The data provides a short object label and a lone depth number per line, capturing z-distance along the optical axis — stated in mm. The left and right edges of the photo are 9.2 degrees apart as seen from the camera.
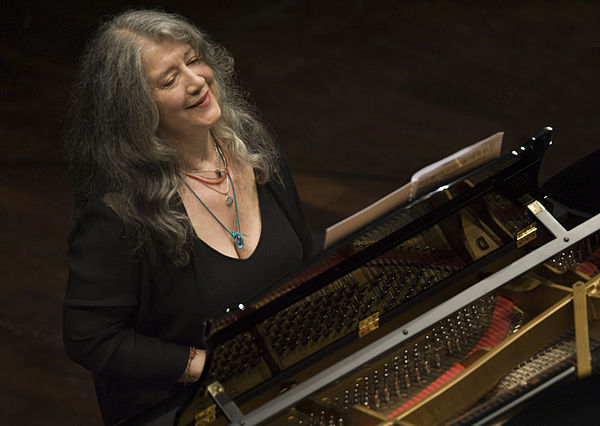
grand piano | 7600
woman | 7759
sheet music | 7478
